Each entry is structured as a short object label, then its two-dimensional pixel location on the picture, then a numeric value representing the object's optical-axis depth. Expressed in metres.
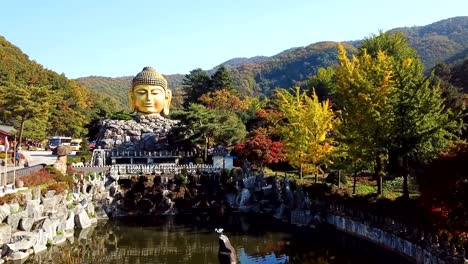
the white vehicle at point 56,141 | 59.12
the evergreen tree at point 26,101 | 42.69
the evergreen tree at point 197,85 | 61.91
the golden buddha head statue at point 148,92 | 43.38
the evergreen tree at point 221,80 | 60.83
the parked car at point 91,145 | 49.28
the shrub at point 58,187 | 26.55
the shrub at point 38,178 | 25.70
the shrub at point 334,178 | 30.72
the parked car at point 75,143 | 57.03
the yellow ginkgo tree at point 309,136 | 30.40
